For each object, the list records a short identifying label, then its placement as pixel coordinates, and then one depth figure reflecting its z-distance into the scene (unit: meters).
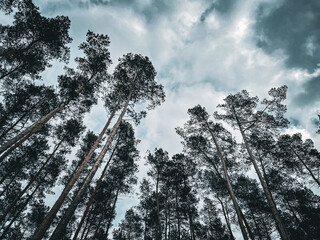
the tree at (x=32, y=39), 9.00
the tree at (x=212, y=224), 19.38
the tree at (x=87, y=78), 11.03
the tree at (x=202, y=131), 13.70
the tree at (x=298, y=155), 15.17
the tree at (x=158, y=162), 17.83
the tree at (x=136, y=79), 12.81
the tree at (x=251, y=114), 12.26
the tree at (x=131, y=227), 24.30
